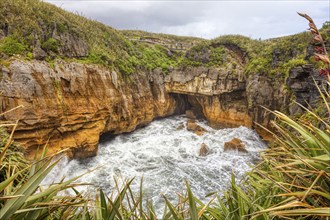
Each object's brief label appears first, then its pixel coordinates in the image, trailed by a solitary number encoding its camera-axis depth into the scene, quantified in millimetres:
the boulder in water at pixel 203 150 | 15125
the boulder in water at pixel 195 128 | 19052
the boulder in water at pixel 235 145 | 15094
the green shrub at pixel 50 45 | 11656
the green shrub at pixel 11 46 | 10031
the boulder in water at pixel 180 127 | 19859
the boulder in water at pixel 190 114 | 22797
